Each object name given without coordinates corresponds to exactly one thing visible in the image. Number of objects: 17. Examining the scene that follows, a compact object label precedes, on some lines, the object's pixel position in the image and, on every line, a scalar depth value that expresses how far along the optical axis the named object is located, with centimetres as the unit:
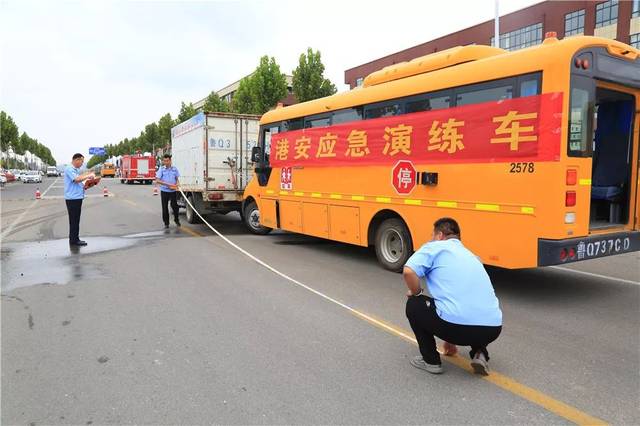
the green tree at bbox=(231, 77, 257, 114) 3359
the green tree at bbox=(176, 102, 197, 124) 5422
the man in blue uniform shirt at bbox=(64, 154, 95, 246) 966
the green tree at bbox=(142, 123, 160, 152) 8234
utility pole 2033
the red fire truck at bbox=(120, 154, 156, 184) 5009
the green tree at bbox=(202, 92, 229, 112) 4547
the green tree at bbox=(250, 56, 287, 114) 3159
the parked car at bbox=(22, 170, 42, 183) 5654
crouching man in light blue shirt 354
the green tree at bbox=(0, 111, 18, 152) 7131
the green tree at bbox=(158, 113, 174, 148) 6890
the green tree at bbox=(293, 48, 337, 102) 2945
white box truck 1257
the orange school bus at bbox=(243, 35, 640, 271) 535
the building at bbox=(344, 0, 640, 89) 3262
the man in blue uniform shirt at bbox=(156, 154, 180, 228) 1293
